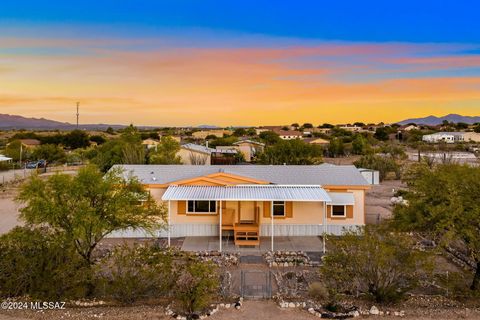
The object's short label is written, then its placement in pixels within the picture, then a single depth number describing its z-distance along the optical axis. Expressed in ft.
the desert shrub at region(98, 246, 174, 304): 40.83
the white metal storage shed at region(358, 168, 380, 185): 121.08
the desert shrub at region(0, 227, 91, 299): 40.70
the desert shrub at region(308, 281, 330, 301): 41.75
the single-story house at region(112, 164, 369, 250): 65.16
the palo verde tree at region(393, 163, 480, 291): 40.75
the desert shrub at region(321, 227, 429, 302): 40.65
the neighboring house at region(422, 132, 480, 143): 362.74
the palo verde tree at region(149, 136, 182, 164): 111.90
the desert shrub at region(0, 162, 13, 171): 162.20
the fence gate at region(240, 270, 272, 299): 42.91
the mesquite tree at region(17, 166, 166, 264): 40.45
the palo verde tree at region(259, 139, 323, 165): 125.08
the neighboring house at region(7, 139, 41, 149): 257.01
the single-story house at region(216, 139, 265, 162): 171.59
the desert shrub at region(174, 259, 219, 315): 38.17
